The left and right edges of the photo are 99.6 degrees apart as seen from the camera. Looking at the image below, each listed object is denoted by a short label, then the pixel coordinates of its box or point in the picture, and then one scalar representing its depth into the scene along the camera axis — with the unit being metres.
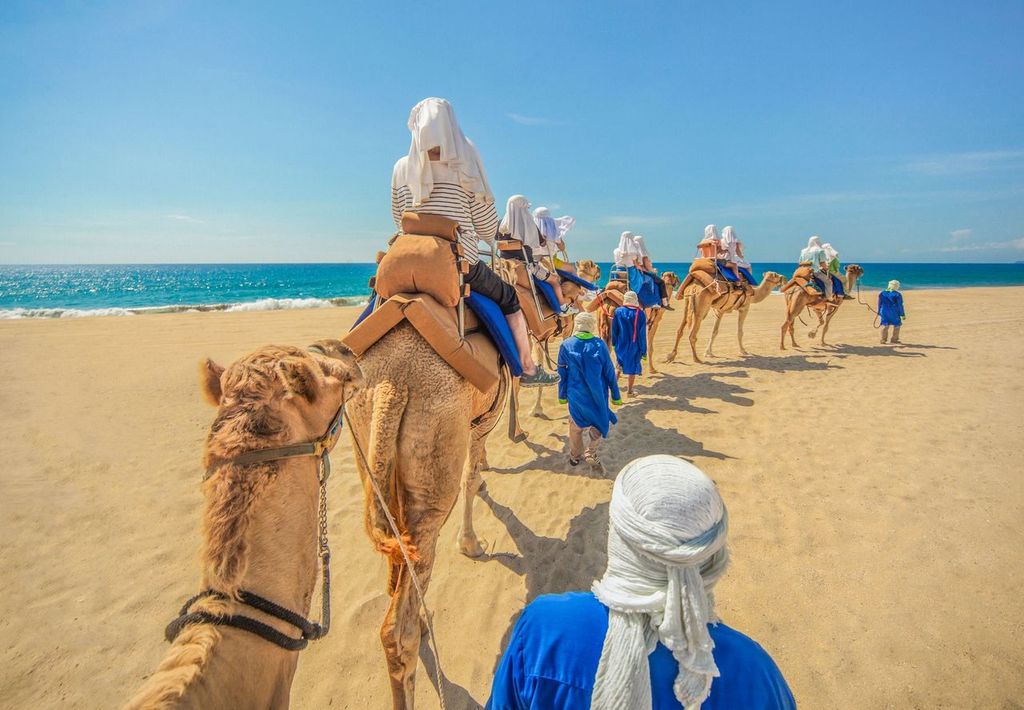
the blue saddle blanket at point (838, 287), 12.72
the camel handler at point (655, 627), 1.03
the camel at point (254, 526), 0.99
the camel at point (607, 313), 8.63
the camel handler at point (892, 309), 12.42
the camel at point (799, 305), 12.07
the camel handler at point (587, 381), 5.03
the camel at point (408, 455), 2.32
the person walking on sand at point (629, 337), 7.55
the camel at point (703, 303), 10.49
